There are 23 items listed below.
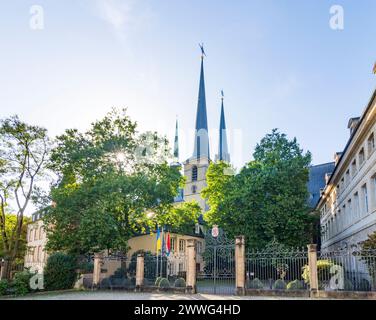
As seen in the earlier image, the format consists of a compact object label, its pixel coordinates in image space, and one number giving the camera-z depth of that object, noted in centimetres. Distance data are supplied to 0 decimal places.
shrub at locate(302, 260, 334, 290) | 1792
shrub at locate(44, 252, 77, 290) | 2452
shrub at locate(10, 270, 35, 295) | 2205
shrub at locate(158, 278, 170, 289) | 2134
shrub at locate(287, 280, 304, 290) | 1808
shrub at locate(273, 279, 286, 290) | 1839
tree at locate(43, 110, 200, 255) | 2623
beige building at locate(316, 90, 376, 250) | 2086
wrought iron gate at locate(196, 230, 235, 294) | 2088
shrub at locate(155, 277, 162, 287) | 2203
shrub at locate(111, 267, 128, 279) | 2517
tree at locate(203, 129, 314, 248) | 2942
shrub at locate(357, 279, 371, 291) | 1705
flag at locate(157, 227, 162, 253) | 2799
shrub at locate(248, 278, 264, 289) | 1895
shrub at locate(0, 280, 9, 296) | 2142
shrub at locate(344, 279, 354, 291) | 1681
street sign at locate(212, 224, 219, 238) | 2158
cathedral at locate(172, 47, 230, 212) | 6656
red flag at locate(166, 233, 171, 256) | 2989
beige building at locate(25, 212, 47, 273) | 5009
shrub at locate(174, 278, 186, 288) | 2109
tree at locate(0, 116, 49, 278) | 2770
